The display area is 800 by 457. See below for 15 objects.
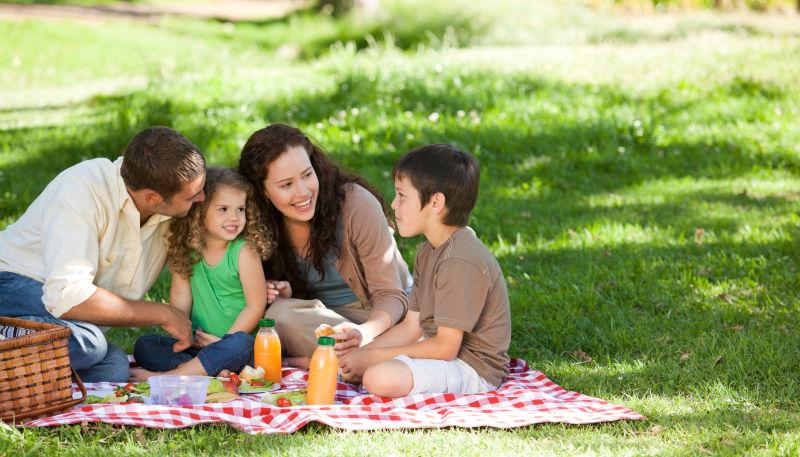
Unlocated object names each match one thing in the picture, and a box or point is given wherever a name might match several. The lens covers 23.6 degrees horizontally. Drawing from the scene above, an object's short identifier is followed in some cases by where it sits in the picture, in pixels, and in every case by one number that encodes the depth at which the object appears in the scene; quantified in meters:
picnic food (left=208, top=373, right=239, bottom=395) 7.71
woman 8.26
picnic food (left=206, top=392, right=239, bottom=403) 7.46
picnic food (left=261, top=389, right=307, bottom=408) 7.34
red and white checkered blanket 6.80
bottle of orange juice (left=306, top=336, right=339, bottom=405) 7.26
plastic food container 7.29
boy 7.47
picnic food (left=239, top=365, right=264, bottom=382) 7.90
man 7.45
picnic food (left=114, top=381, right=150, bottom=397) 7.48
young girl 8.26
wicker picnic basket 6.71
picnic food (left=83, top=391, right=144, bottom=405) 7.33
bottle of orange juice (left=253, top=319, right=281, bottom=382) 8.01
